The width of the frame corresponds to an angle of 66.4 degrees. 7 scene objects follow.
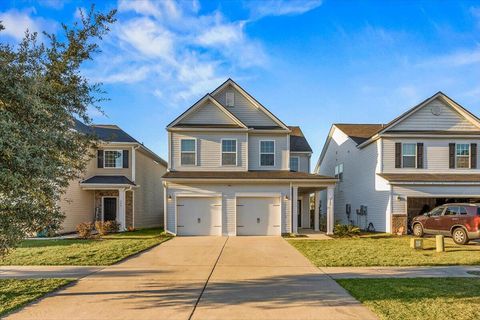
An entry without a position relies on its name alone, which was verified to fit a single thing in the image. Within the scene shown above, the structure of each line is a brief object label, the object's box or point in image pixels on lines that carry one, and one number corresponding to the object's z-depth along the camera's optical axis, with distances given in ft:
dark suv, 51.52
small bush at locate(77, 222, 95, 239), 60.44
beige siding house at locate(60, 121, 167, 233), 71.67
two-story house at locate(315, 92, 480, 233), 65.46
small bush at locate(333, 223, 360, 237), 63.36
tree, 19.06
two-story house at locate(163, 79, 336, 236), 65.00
